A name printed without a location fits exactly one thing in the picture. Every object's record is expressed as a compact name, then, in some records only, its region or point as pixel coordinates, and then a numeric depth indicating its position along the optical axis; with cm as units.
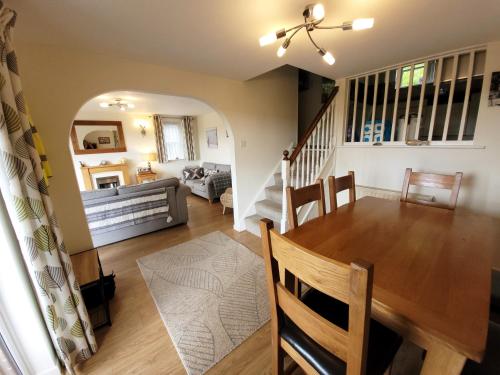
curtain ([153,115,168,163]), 614
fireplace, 551
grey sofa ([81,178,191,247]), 280
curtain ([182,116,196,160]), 668
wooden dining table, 60
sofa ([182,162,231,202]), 466
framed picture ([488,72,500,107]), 183
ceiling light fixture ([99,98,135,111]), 413
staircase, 265
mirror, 521
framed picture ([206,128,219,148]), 622
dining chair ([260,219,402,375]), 54
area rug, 146
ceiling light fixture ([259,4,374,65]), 116
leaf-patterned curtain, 102
